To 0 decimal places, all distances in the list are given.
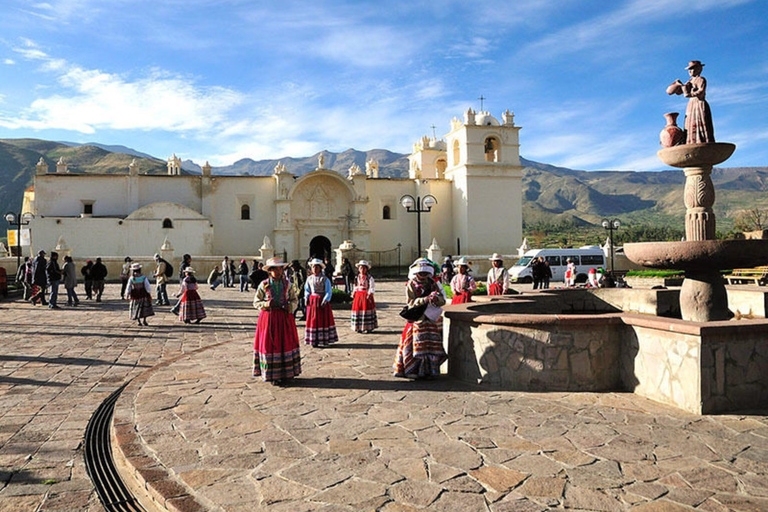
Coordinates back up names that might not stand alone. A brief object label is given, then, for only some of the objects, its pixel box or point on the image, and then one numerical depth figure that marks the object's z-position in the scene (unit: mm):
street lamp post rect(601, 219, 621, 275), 25062
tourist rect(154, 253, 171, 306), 14570
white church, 31094
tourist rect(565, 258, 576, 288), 18500
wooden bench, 20328
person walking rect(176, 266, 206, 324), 12320
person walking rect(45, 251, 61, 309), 15523
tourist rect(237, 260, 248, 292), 22781
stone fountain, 5641
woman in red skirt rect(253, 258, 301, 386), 6555
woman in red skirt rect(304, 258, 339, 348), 9258
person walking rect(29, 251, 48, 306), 16078
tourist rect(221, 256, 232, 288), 24641
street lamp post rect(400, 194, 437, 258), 18228
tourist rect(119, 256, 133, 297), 18644
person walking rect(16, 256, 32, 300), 17391
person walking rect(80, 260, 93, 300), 18092
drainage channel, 3732
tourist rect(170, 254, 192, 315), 14220
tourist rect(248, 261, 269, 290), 15102
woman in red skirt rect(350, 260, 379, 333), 10719
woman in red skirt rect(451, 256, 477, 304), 10422
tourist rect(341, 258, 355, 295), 17338
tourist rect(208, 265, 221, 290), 21156
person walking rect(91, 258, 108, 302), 17672
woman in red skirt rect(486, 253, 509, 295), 11398
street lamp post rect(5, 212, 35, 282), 22972
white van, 24656
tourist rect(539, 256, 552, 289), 18875
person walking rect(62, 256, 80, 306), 16328
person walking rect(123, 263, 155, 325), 12039
